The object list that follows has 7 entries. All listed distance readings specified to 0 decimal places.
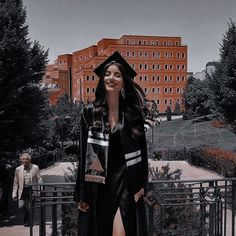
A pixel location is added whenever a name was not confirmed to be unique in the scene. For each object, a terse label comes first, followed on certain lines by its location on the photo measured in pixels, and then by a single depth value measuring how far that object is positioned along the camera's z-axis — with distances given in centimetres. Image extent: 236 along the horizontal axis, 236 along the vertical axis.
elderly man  718
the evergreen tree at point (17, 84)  922
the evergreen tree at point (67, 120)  2564
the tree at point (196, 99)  5459
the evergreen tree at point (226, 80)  1301
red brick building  8831
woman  301
